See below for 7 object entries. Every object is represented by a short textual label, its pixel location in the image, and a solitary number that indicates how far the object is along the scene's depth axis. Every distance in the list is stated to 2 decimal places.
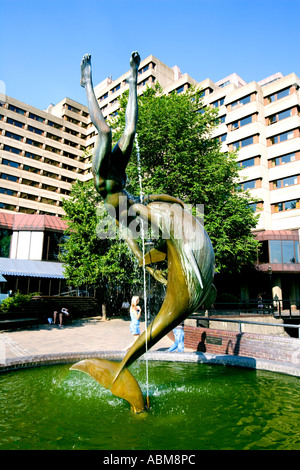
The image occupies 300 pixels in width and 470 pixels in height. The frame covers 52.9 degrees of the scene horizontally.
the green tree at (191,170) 18.58
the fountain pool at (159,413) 3.59
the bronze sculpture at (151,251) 4.13
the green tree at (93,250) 19.30
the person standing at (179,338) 8.99
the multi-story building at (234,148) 33.97
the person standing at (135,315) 8.98
